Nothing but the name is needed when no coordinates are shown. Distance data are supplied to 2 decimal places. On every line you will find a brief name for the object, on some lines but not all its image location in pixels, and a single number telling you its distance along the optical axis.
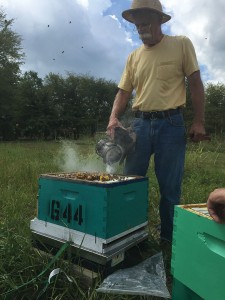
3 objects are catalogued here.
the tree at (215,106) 20.72
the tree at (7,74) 22.92
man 2.30
